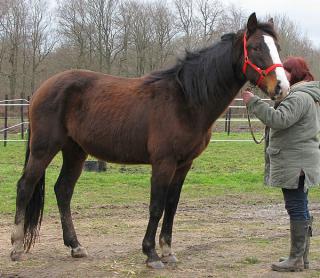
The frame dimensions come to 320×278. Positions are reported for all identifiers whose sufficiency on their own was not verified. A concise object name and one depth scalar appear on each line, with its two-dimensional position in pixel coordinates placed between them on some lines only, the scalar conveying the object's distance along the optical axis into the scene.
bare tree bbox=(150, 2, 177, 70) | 36.19
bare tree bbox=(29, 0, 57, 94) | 35.66
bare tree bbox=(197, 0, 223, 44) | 39.16
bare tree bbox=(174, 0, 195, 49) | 39.34
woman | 4.17
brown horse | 4.44
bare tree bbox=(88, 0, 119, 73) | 35.38
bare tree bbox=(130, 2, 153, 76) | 35.91
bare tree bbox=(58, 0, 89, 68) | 34.94
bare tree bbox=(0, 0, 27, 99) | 34.12
